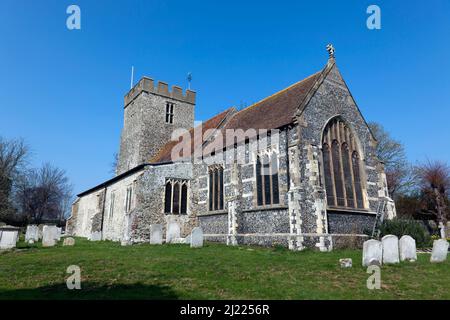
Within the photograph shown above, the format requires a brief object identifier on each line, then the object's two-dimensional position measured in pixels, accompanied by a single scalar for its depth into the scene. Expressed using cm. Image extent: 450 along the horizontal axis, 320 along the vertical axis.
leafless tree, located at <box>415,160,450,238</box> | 2955
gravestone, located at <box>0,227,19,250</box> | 1337
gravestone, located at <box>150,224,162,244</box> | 1652
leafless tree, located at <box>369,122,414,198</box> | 3278
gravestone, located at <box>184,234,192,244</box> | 1752
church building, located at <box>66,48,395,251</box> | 1418
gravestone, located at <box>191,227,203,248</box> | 1469
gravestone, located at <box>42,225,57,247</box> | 1560
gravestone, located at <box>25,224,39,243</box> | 1816
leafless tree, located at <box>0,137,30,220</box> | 3484
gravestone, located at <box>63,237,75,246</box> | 1562
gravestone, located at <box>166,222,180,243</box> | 1709
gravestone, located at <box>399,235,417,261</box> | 1036
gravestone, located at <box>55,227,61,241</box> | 1617
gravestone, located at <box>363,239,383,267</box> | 889
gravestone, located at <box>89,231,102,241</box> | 2225
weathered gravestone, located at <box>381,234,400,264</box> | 963
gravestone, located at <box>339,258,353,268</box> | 875
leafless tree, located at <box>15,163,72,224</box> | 4647
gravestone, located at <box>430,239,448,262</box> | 995
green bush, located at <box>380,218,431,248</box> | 1434
